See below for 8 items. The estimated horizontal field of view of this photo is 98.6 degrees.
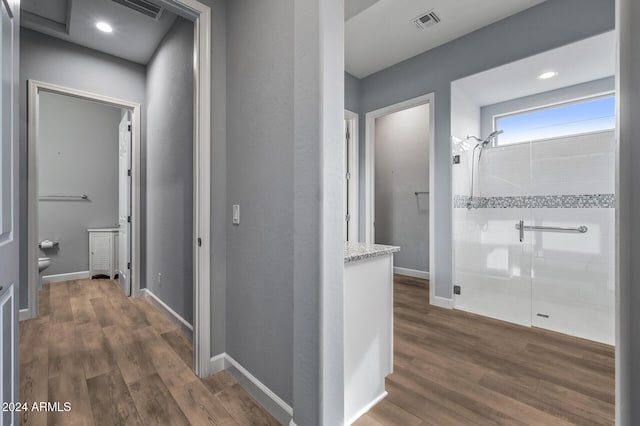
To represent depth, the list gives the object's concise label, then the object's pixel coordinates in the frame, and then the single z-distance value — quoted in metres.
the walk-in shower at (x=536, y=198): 2.39
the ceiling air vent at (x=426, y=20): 2.59
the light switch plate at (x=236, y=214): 1.71
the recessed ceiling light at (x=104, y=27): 2.60
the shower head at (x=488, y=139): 3.03
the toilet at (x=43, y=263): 3.34
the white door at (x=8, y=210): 0.90
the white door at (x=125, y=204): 3.31
